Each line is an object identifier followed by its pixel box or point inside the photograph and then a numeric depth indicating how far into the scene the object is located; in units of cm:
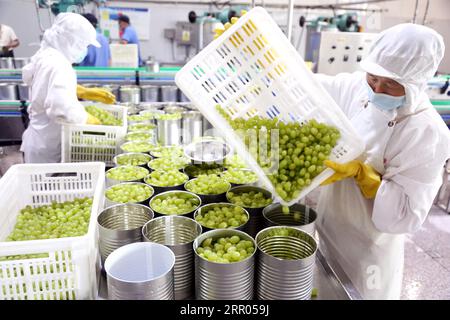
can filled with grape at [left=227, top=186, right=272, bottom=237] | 127
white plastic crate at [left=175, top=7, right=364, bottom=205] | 120
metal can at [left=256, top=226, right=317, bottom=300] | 95
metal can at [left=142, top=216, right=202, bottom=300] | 104
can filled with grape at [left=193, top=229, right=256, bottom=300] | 93
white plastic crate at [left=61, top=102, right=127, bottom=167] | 209
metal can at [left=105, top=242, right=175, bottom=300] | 87
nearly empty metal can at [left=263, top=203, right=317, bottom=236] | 127
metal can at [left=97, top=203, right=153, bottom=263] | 109
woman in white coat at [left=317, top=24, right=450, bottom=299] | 124
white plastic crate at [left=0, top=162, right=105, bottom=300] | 91
